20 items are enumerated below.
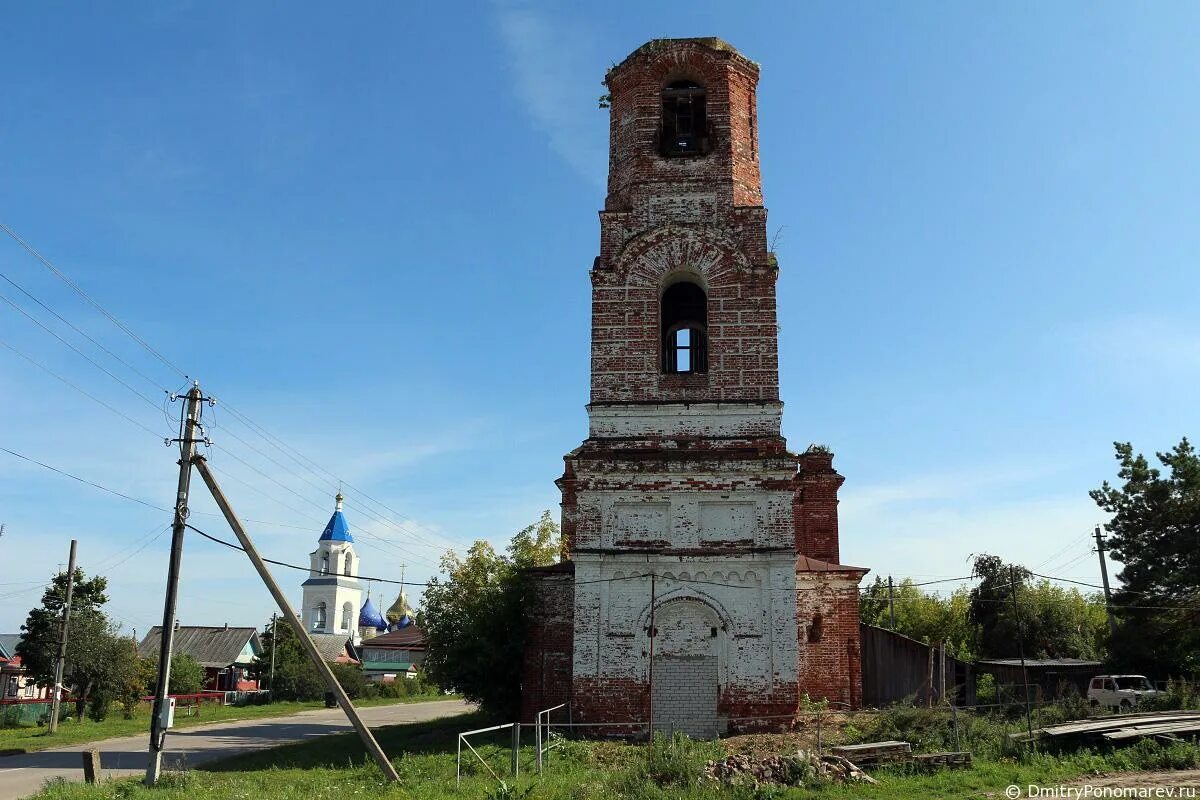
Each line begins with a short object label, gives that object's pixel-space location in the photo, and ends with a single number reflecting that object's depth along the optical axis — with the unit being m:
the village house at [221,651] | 58.62
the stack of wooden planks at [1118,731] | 15.39
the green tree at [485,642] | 20.92
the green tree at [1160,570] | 28.20
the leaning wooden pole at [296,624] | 14.84
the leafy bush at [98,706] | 36.97
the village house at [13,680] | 46.56
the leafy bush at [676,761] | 13.70
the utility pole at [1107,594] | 30.41
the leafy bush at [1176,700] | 19.84
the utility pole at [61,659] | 31.42
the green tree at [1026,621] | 41.22
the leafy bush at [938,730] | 15.56
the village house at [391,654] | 71.94
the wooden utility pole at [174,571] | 15.36
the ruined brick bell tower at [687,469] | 17.84
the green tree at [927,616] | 43.59
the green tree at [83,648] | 35.41
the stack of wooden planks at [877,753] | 14.75
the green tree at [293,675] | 49.78
